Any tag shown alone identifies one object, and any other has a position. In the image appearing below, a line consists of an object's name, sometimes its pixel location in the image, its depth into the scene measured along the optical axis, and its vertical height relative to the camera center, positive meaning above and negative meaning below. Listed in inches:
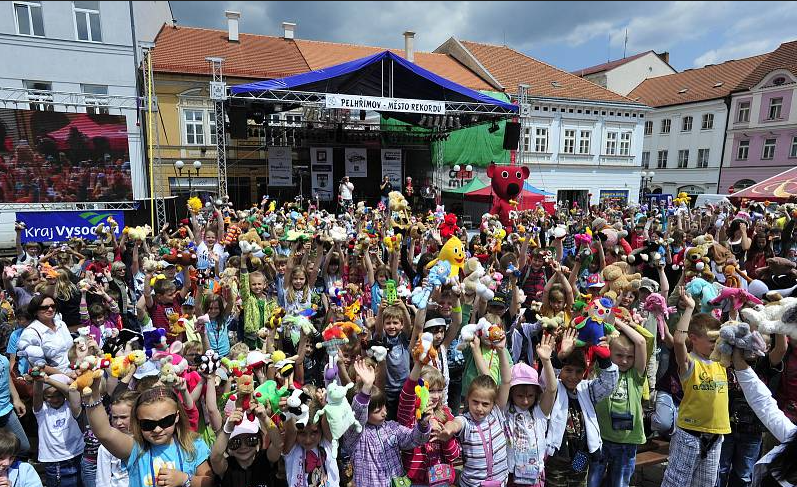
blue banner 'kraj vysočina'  358.6 -50.4
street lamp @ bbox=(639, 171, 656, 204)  1058.4 -21.4
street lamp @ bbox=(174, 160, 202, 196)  648.1 -11.5
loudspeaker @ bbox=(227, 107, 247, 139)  522.6 +53.8
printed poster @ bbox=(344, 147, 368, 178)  794.8 +11.6
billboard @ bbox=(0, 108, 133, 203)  456.8 +7.5
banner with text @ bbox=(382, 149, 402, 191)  818.8 +8.9
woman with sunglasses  127.4 -50.0
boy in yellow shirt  113.6 -61.9
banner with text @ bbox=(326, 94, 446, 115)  487.2 +74.3
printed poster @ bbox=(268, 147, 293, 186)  738.2 +2.0
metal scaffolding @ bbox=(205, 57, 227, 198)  462.3 +53.5
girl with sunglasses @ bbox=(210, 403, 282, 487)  88.0 -59.6
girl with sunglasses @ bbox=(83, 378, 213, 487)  86.7 -55.3
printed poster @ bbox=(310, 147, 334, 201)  760.3 -7.2
